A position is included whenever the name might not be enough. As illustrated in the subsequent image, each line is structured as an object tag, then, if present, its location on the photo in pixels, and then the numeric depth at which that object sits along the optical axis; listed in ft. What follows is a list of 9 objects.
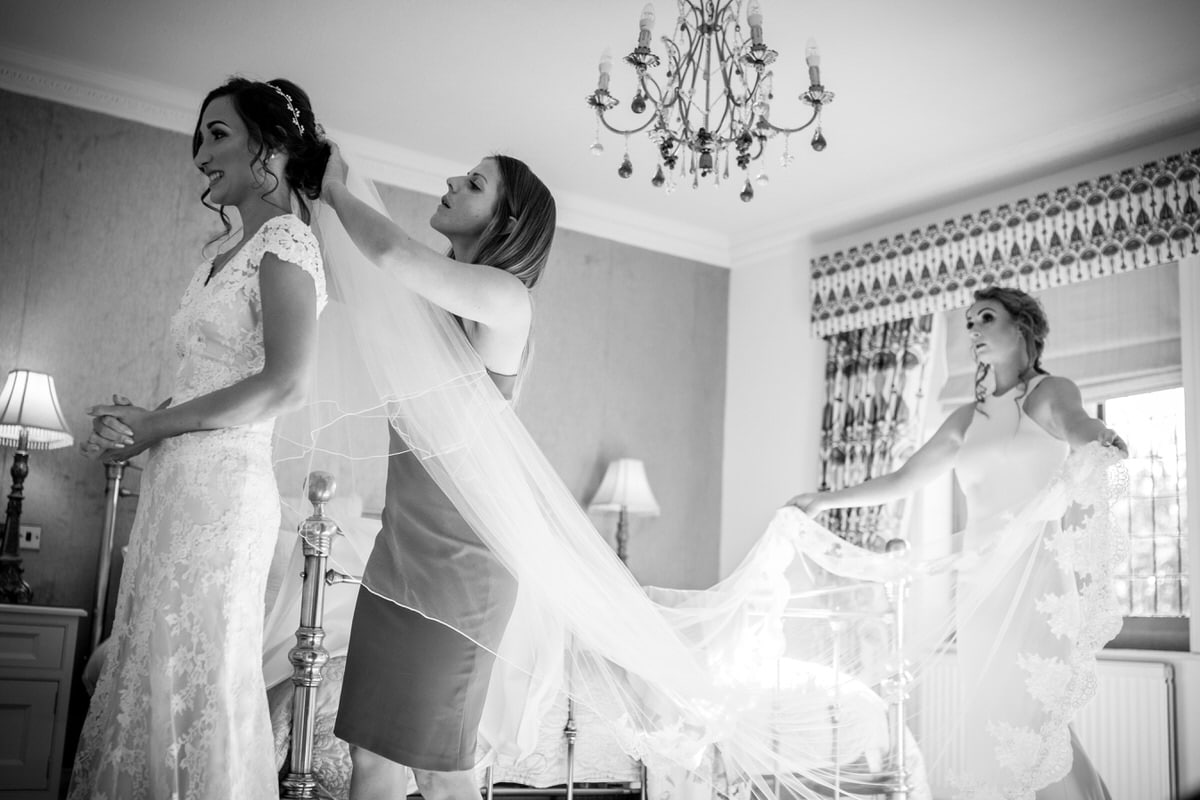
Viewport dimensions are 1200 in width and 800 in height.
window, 15.70
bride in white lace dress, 5.22
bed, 7.40
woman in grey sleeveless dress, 5.72
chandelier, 10.71
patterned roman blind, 15.61
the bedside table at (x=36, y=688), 12.80
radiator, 14.58
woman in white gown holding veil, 9.31
